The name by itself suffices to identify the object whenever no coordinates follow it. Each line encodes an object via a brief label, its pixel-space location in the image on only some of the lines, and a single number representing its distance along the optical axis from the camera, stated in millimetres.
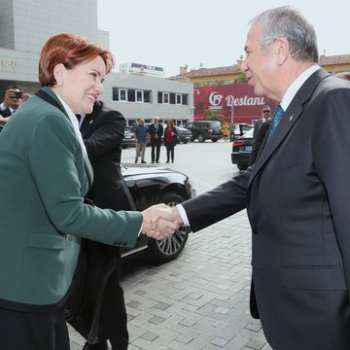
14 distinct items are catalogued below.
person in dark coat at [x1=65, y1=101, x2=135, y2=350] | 2889
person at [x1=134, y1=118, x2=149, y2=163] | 17203
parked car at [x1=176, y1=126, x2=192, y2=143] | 31241
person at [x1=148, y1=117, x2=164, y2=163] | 16984
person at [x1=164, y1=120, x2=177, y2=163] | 16891
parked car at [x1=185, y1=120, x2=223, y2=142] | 33125
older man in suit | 1425
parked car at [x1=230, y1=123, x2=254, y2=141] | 27900
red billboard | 53047
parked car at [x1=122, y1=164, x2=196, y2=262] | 4488
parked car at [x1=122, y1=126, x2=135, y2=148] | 25241
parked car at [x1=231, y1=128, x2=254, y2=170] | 12867
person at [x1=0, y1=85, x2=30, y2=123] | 5574
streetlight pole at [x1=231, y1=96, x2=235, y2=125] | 52350
